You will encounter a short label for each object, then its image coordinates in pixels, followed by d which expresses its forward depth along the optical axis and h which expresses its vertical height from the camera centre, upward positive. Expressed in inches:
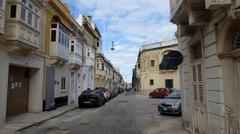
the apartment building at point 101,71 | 2061.9 +142.6
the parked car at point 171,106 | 658.8 -45.1
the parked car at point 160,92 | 1529.8 -24.6
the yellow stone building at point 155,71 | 1808.6 +118.4
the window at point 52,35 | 802.8 +160.8
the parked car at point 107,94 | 1264.5 -30.0
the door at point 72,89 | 1064.4 -0.8
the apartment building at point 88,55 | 1378.1 +179.4
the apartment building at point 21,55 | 524.7 +77.5
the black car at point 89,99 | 929.5 -36.1
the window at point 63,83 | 935.7 +21.0
